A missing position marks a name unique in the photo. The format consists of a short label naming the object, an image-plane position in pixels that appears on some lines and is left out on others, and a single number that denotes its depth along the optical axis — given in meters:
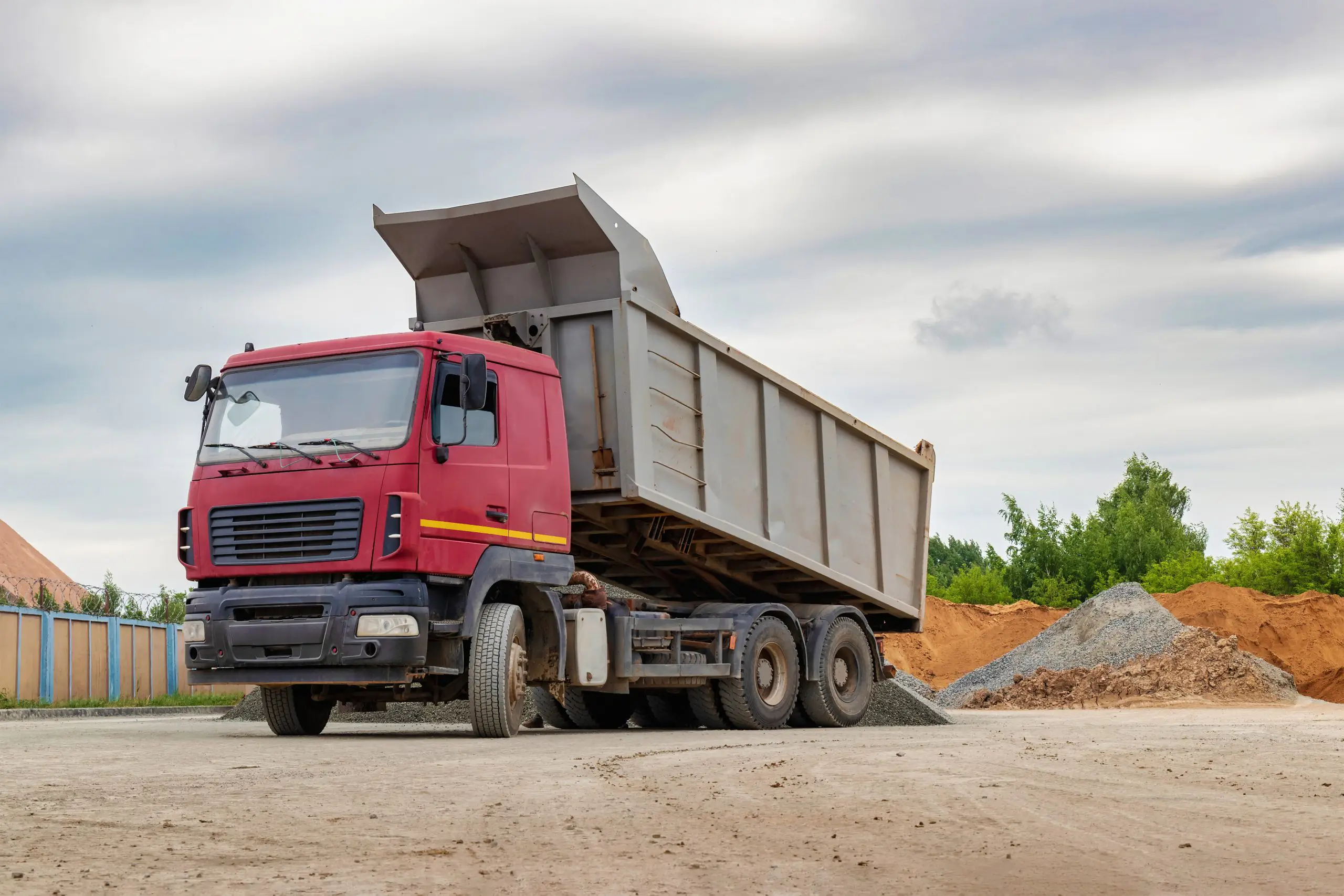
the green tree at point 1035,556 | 55.75
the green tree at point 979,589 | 54.56
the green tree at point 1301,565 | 41.09
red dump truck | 9.89
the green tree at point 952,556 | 80.31
